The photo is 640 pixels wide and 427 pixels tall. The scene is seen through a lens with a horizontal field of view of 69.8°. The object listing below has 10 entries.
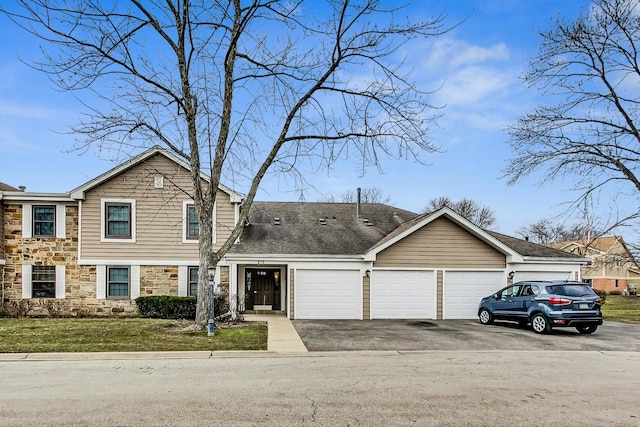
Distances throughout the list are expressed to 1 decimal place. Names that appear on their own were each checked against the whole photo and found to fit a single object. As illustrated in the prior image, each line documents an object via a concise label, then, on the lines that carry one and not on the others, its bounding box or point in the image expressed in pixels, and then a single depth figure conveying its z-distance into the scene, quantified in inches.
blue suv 536.4
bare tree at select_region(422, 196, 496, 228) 2217.0
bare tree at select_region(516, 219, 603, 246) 2341.3
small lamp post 512.4
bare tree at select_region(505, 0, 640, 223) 797.2
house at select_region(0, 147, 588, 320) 713.6
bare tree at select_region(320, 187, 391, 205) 1998.0
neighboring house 2001.7
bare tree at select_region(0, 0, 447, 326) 557.6
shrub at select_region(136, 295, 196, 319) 697.0
